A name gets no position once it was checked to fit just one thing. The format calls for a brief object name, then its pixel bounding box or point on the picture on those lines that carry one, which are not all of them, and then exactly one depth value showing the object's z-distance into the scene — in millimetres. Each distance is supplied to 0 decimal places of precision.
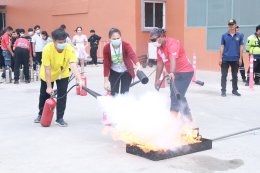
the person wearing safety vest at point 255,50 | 12482
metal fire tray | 5277
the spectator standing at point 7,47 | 14344
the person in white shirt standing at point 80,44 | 15820
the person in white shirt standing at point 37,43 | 15909
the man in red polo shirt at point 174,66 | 6164
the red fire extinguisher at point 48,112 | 7090
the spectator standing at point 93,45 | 21303
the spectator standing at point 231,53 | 10414
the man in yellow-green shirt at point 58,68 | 6793
